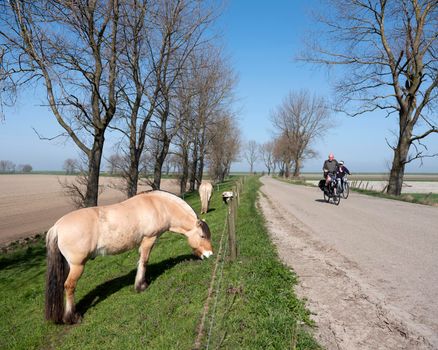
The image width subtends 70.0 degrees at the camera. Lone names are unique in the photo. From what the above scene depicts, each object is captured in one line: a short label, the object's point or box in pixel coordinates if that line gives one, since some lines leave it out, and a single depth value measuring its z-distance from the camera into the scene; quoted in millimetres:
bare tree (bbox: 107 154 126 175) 28722
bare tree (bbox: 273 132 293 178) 67562
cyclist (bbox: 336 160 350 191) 15805
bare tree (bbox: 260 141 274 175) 103406
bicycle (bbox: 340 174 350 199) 16647
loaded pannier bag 16216
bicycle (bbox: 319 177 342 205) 15258
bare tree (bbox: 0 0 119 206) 10987
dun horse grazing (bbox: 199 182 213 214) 16125
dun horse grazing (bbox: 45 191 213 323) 5406
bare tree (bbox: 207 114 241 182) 36750
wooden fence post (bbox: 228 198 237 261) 6363
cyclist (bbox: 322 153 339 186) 15648
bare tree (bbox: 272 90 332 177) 63375
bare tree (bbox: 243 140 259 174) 117250
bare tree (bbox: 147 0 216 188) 17406
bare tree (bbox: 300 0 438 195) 18203
